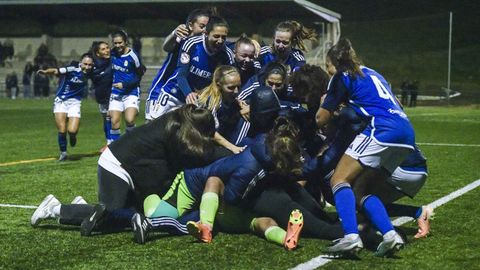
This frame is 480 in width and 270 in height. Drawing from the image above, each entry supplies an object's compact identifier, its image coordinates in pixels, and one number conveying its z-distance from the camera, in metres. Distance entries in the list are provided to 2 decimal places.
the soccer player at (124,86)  14.67
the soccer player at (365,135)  6.52
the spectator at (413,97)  44.12
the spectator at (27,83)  46.94
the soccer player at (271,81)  8.13
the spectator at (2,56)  54.48
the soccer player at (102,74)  14.84
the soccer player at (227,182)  6.91
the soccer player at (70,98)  14.98
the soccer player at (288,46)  9.22
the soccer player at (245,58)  8.94
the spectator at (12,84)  46.72
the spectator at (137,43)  49.81
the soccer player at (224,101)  7.92
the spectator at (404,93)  45.22
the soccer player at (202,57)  9.05
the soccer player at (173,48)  9.68
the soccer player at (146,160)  7.23
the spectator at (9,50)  54.50
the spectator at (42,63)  46.56
